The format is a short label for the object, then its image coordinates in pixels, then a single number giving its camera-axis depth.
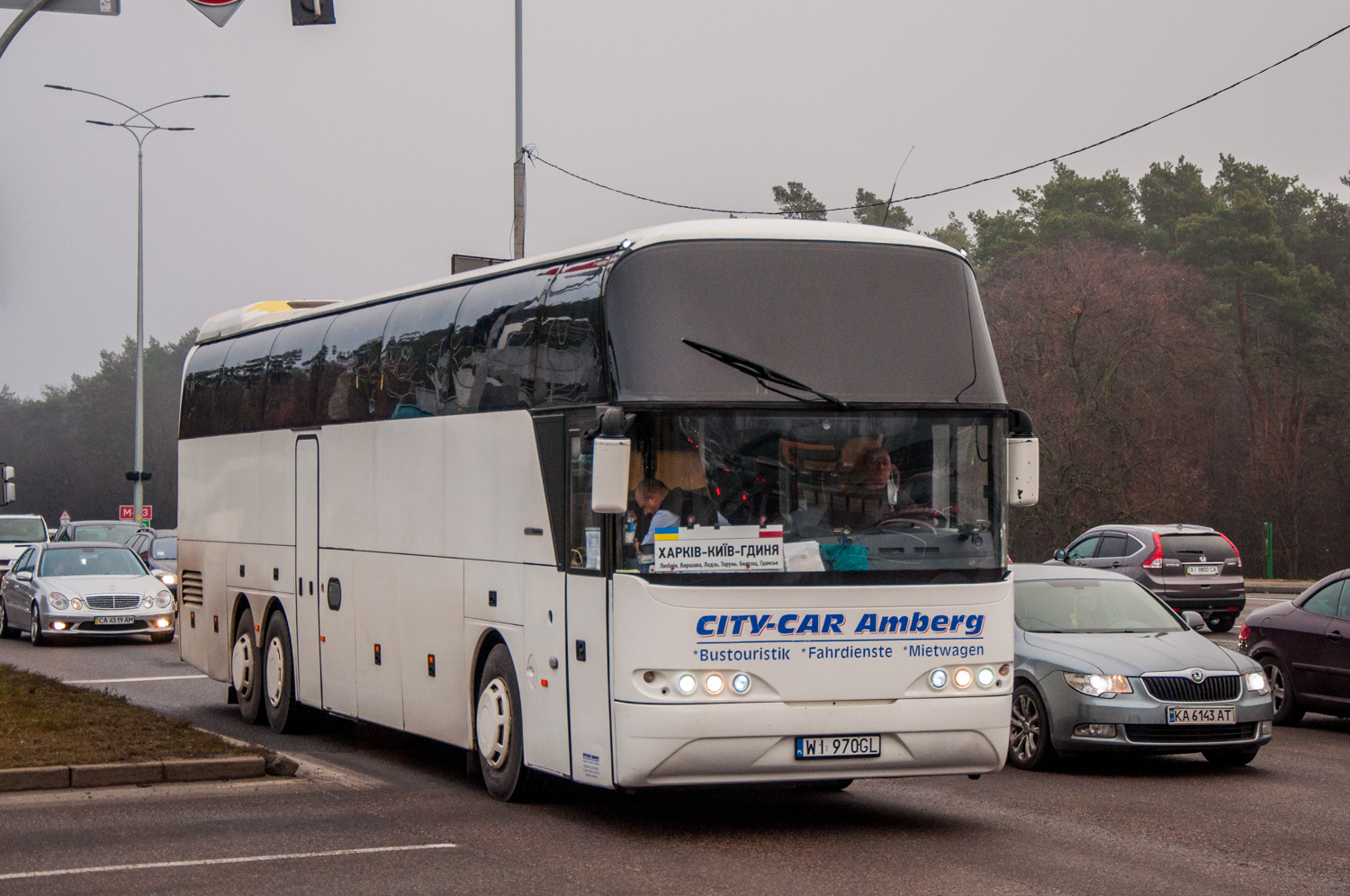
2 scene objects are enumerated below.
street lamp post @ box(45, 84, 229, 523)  45.53
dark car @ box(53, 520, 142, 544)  37.44
